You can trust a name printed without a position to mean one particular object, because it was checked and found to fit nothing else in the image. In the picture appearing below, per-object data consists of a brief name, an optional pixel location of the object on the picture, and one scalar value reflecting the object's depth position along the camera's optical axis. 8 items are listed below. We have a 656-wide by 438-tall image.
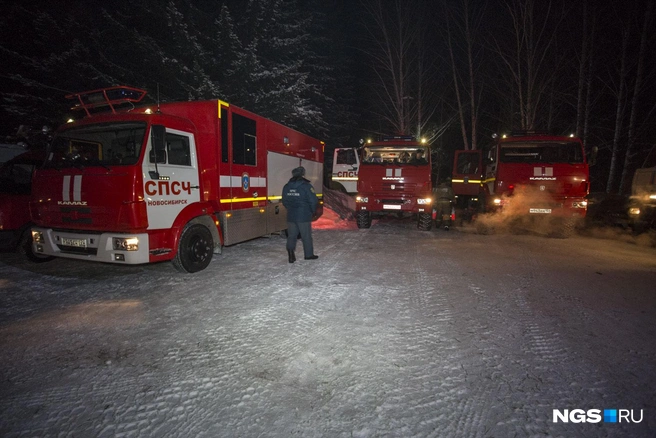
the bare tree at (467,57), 22.48
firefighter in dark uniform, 6.71
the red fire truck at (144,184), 5.07
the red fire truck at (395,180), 10.91
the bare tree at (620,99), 16.98
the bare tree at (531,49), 18.73
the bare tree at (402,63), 22.84
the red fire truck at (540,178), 9.86
